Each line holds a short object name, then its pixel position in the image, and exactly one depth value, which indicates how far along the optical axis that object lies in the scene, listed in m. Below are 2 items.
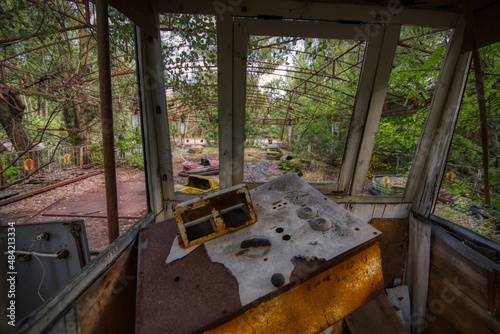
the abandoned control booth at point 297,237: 0.85
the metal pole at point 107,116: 1.04
